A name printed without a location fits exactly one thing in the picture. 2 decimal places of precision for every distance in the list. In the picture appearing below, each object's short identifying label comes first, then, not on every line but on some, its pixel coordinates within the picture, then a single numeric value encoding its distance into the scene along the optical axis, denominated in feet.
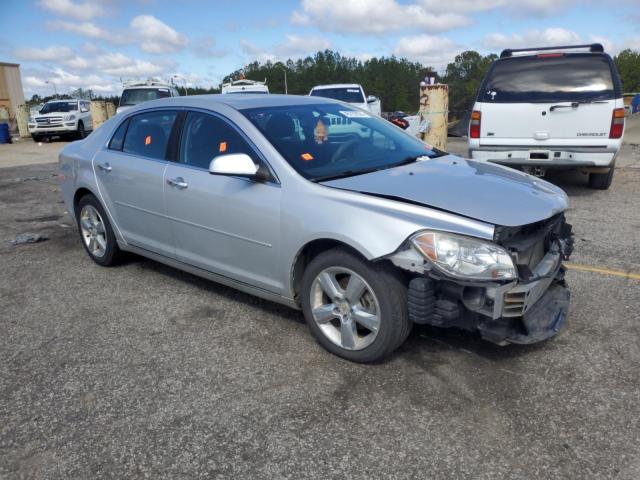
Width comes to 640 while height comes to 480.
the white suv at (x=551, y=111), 23.76
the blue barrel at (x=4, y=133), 74.02
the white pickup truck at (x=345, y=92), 51.47
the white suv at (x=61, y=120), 72.28
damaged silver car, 9.46
